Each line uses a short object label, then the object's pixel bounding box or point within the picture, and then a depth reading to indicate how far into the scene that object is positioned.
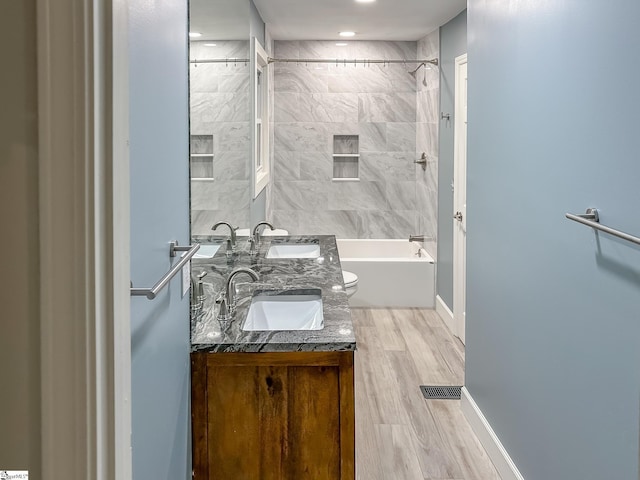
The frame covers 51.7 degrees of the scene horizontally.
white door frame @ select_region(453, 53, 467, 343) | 4.76
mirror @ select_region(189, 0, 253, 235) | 2.36
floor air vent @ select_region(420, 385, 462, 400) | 3.65
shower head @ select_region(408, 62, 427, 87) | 5.80
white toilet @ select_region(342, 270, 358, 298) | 4.59
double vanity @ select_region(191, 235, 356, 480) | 2.07
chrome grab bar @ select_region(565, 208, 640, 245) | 1.64
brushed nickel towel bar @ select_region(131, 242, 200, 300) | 1.25
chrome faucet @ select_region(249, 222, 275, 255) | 3.67
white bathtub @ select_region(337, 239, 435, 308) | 5.59
